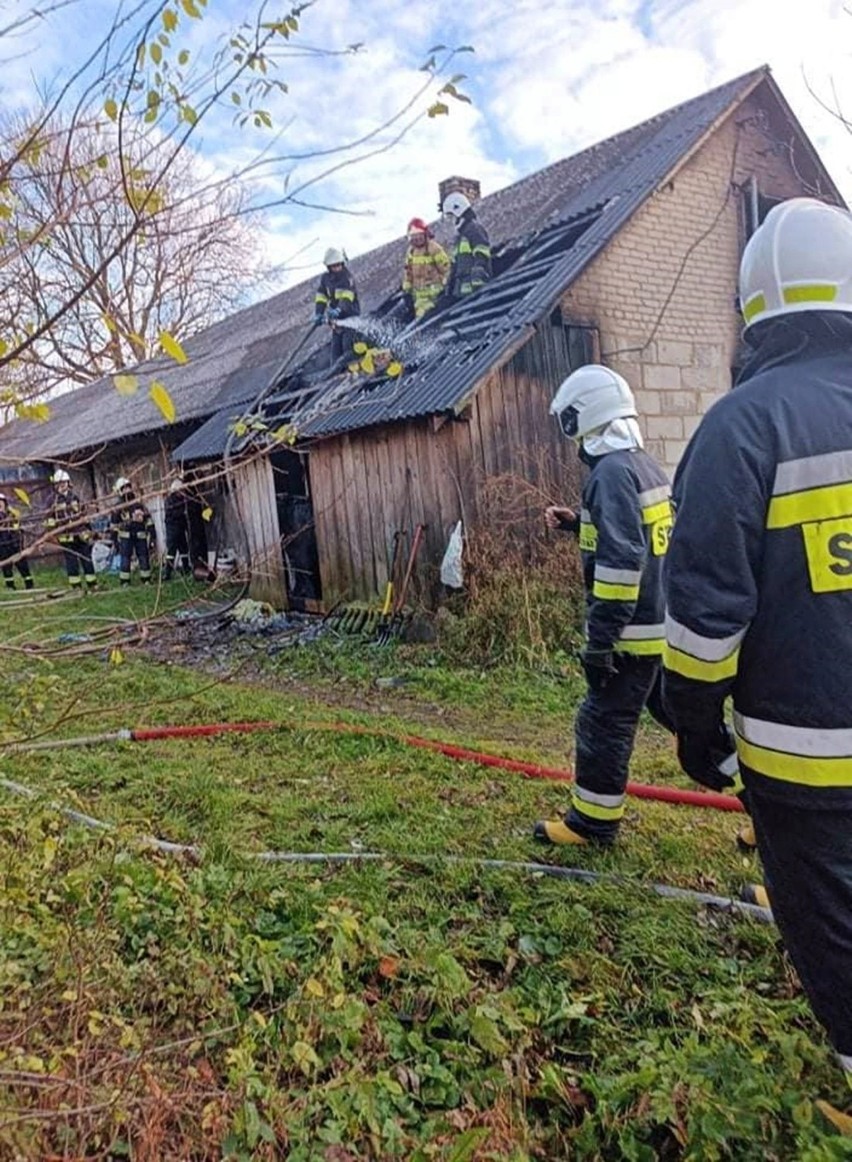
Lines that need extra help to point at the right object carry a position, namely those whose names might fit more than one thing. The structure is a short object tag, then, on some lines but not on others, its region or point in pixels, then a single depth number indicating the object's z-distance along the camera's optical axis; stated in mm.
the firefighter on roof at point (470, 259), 10250
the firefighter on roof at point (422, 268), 10789
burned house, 8383
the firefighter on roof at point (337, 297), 11617
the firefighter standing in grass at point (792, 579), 1710
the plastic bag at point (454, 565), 8008
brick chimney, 13883
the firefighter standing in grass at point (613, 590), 3191
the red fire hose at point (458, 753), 3834
